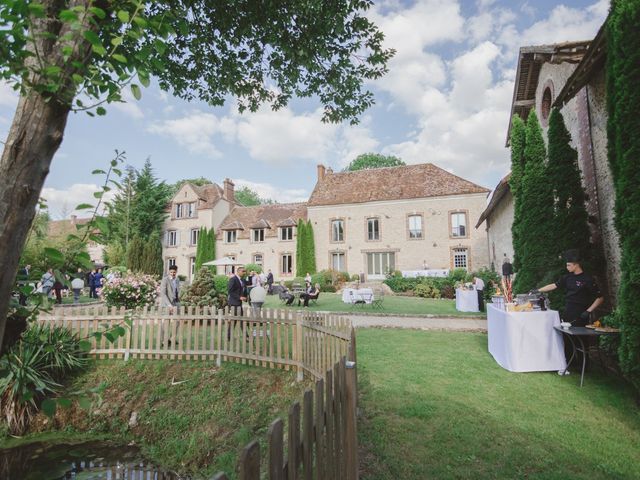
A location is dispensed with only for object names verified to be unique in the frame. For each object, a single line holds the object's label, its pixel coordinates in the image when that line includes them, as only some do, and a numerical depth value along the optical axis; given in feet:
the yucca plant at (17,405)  18.72
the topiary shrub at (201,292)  34.91
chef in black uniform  19.25
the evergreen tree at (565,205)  23.32
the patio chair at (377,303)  48.11
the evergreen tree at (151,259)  95.09
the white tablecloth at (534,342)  19.12
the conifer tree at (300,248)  100.01
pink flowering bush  30.37
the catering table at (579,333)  16.63
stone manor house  90.38
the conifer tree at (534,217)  25.54
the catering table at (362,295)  48.37
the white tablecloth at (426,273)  81.05
